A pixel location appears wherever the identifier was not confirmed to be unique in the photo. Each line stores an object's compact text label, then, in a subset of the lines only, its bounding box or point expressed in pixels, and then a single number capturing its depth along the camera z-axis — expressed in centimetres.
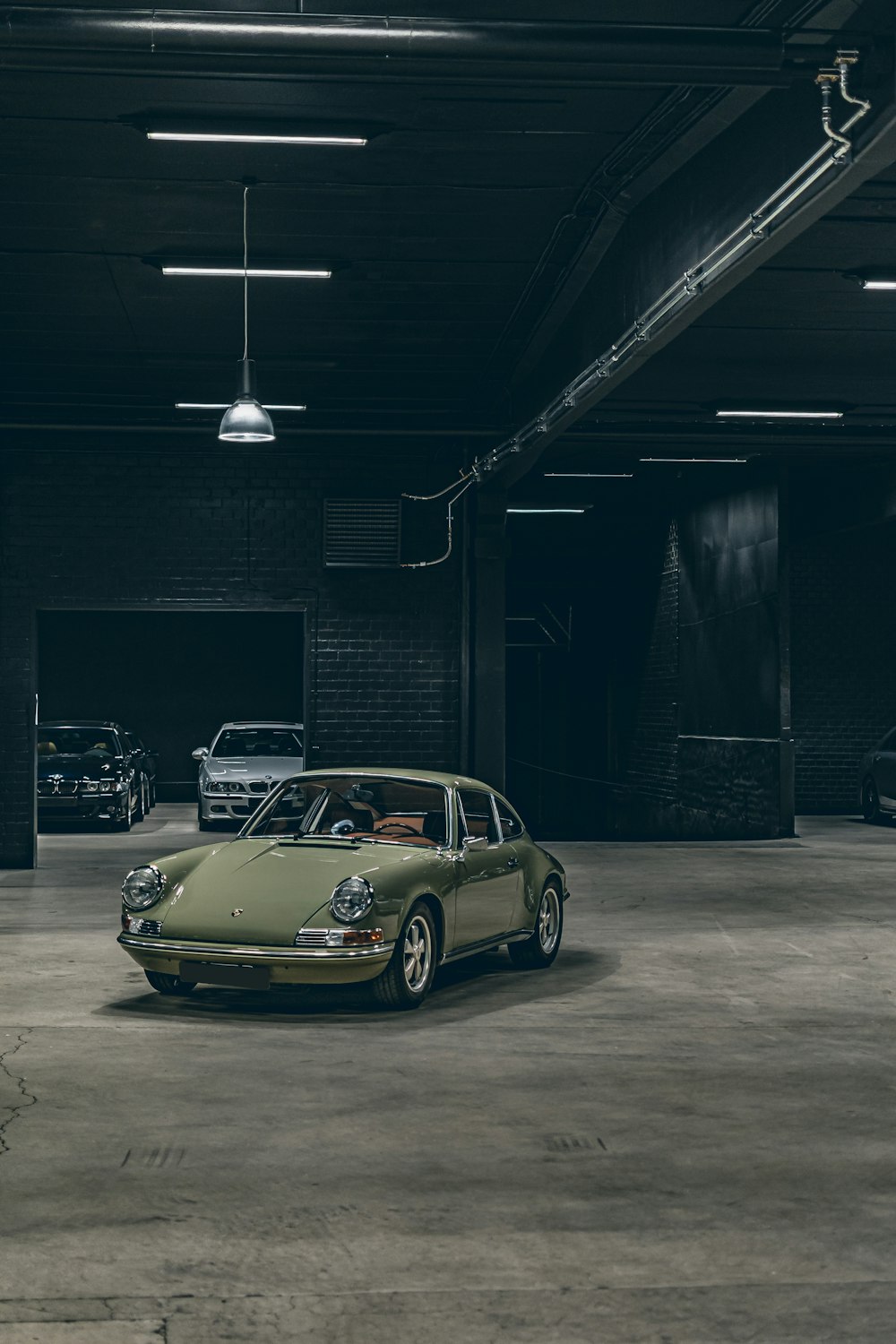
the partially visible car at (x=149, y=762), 2366
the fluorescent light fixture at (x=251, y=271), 1134
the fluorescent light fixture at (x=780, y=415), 1683
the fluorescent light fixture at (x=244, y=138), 868
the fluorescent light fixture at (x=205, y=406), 1609
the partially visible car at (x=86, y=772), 2059
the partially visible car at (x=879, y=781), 2184
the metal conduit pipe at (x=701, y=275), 700
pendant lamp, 1049
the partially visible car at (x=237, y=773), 2052
